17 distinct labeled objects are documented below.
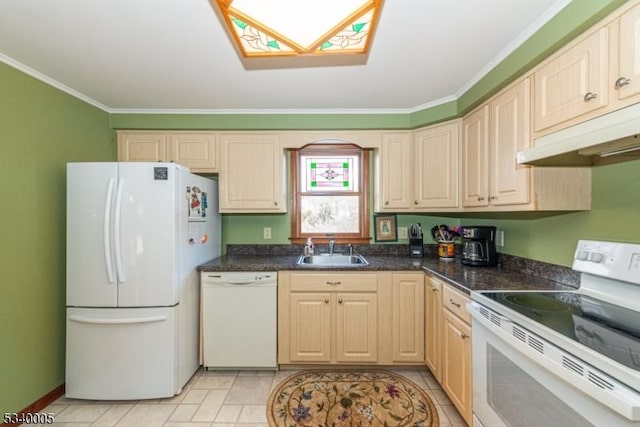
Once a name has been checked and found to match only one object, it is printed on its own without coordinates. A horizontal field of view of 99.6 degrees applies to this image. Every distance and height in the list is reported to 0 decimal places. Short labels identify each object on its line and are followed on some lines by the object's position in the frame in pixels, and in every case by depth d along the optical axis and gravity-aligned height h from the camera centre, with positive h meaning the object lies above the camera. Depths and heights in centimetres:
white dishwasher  223 -87
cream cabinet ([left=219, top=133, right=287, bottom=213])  255 +40
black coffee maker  212 -26
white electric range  80 -48
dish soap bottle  272 -35
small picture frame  282 -17
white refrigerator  188 -47
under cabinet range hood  89 +28
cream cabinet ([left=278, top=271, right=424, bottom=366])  221 -86
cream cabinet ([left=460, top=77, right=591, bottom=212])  150 +26
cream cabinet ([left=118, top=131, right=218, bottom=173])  255 +62
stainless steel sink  265 -46
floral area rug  175 -133
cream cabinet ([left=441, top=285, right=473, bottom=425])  156 -86
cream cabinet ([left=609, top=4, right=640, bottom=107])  103 +60
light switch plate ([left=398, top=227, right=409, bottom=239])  282 -21
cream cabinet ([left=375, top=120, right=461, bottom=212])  233 +40
